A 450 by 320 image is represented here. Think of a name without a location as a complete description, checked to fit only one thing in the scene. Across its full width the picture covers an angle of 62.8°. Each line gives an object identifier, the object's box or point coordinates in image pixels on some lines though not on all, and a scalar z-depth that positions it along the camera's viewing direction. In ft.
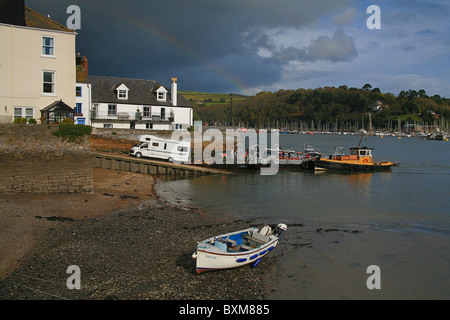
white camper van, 135.74
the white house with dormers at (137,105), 184.85
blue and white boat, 44.91
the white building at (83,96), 169.58
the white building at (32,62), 86.48
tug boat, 167.02
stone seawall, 74.90
